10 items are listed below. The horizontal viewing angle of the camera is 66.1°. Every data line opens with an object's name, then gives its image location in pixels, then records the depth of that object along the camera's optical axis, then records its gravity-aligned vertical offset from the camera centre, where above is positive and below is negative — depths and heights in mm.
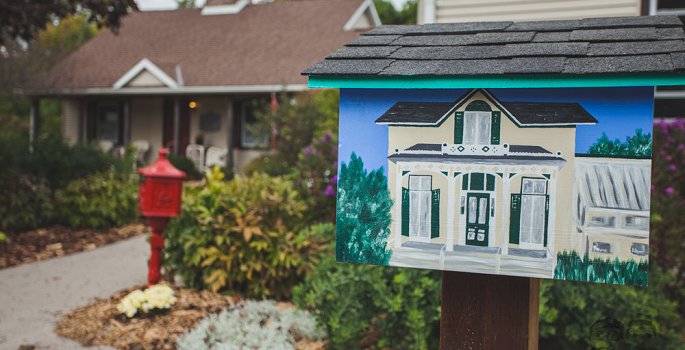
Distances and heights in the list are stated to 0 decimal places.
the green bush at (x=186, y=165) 12094 -27
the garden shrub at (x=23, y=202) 7070 -609
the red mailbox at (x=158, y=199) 4309 -293
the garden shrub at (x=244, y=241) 4402 -642
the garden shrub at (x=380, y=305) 3117 -826
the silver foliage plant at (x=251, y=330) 3531 -1162
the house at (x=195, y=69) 13359 +2485
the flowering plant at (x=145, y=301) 3953 -1053
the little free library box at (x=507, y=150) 1593 +81
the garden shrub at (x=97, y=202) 7652 -612
